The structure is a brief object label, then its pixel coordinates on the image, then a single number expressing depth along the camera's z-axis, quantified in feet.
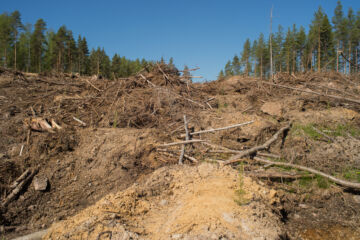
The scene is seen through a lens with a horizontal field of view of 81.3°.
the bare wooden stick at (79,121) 17.77
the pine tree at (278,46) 131.85
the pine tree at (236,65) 177.39
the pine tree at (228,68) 182.27
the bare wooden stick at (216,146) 14.25
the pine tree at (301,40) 127.85
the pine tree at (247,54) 154.51
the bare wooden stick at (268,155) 13.83
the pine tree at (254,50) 149.07
